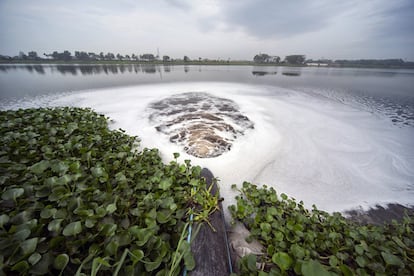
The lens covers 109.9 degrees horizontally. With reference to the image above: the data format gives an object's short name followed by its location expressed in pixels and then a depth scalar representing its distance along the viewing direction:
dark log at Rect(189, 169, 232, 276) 0.72
